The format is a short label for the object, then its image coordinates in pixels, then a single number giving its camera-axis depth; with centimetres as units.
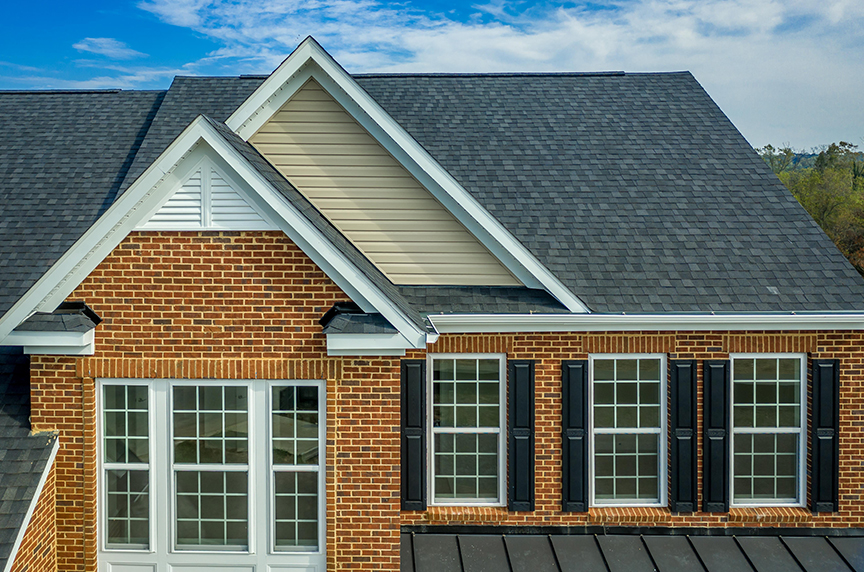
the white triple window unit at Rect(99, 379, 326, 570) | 712
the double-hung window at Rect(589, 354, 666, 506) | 898
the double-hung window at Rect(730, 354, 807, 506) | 902
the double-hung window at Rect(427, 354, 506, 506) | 891
